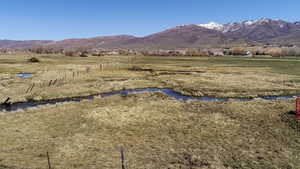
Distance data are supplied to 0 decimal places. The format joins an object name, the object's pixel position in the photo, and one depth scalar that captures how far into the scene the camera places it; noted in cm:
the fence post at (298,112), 1707
